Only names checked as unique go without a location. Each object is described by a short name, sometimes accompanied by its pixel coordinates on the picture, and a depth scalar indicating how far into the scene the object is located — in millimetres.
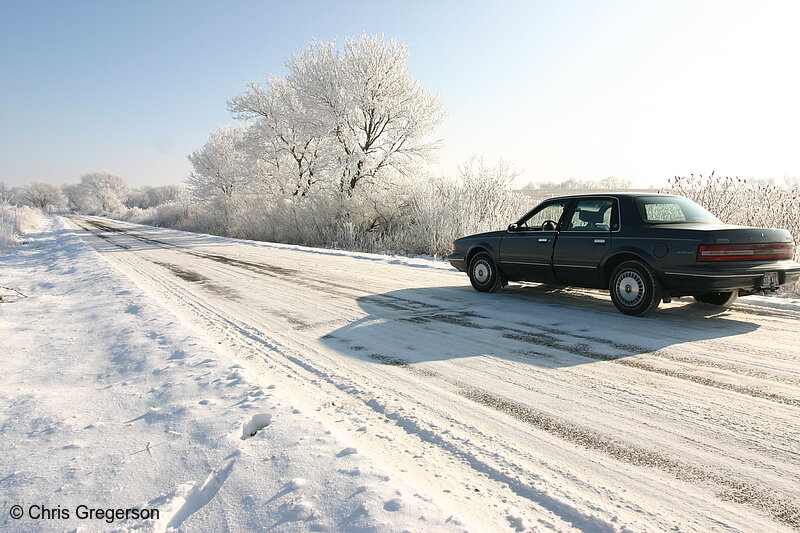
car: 5164
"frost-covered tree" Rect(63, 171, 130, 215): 103875
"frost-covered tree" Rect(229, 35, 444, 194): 23391
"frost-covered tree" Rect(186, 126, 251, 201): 38912
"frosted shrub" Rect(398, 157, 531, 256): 15852
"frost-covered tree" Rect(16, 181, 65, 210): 126562
